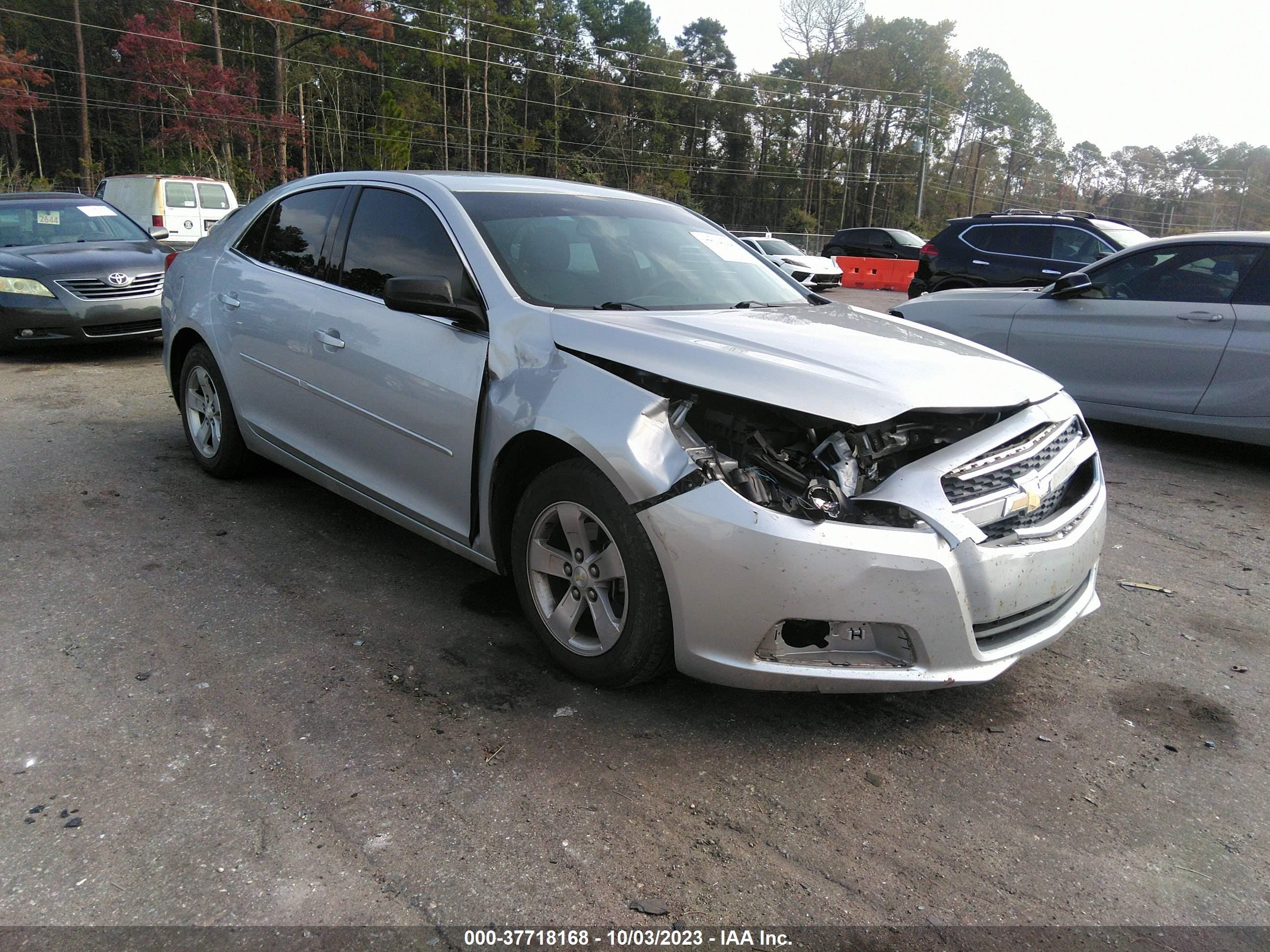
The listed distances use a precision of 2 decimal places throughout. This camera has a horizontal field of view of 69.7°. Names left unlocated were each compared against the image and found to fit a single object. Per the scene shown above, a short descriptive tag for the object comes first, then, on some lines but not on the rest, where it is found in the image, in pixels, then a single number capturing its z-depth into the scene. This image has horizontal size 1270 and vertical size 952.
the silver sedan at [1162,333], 6.11
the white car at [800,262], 21.81
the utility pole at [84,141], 33.22
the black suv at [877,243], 24.97
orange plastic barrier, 24.30
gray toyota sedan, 8.41
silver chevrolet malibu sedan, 2.62
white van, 18.27
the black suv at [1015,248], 11.52
